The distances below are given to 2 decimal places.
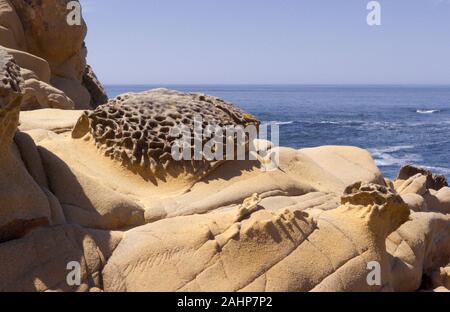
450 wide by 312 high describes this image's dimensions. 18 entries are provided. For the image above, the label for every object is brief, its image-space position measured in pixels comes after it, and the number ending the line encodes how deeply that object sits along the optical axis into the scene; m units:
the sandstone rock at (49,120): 5.61
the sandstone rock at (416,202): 5.64
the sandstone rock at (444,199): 6.34
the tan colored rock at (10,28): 8.38
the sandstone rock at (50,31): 8.99
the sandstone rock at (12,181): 3.26
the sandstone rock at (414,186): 6.12
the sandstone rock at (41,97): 7.05
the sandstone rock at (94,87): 11.55
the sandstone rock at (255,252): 3.41
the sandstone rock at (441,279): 4.71
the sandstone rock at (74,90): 9.57
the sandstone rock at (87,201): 4.04
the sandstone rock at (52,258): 3.16
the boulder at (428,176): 6.57
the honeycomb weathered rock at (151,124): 5.00
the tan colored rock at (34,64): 7.70
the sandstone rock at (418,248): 4.42
